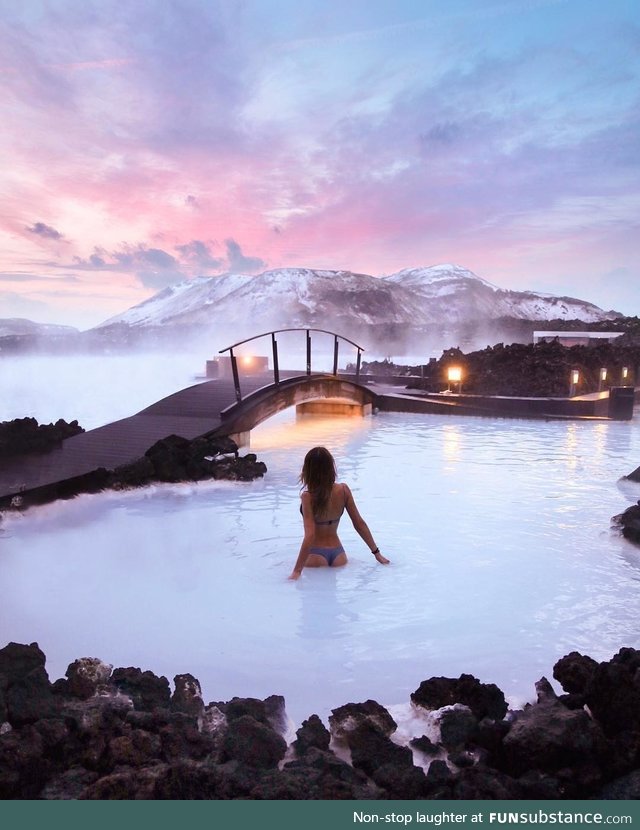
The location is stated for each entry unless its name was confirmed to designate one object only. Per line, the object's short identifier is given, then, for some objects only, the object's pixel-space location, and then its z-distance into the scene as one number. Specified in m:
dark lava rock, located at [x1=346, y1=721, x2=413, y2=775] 2.36
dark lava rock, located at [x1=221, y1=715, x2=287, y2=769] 2.34
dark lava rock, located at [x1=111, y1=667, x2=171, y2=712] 2.78
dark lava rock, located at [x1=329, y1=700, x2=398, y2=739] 2.53
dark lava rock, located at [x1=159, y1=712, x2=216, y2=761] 2.31
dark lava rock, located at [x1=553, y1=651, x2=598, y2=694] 2.75
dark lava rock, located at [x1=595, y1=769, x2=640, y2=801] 2.07
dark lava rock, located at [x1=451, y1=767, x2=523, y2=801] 2.02
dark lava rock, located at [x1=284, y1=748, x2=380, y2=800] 2.03
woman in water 4.15
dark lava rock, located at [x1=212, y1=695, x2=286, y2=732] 2.68
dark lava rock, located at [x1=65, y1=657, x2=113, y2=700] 2.82
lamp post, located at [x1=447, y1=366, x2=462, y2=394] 15.35
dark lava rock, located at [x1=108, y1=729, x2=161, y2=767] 2.23
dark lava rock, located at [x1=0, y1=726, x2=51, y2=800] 2.11
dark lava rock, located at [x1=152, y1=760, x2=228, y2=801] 2.05
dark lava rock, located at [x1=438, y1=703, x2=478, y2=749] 2.51
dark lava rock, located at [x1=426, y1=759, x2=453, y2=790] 2.11
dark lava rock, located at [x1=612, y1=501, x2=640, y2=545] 5.27
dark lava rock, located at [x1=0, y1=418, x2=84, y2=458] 7.51
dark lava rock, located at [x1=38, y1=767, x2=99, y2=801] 2.10
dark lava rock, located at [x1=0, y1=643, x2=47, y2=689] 2.74
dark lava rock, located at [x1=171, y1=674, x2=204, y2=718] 2.73
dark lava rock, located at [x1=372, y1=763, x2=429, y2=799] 2.10
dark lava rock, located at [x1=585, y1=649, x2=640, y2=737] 2.42
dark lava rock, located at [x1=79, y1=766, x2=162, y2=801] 2.00
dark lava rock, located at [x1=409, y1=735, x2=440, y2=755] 2.52
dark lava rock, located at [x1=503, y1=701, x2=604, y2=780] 2.22
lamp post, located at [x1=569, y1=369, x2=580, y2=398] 14.66
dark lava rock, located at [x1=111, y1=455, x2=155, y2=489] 6.89
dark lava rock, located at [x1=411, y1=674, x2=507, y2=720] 2.73
